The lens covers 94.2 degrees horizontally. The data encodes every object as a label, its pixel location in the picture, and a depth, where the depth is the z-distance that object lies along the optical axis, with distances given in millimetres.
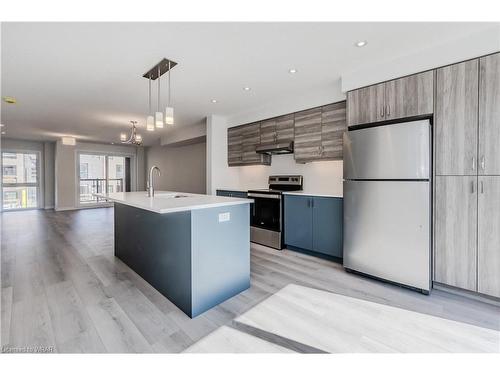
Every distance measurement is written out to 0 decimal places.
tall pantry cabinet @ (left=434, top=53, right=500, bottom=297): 2061
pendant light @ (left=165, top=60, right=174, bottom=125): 2574
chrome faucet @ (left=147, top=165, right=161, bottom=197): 2772
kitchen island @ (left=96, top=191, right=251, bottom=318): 1965
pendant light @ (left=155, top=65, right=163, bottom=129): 2707
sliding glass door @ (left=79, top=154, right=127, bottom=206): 8680
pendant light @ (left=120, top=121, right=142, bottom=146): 4520
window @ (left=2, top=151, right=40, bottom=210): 7637
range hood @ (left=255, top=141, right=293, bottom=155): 3881
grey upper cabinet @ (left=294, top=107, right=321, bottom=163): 3505
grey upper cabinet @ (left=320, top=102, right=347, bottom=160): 3230
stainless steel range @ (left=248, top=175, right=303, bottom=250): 3732
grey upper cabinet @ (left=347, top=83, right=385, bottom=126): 2660
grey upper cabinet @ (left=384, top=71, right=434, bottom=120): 2359
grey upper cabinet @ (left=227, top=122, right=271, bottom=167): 4438
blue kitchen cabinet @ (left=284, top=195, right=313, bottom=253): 3424
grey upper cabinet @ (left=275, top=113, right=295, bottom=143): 3861
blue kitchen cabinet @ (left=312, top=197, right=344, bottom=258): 3105
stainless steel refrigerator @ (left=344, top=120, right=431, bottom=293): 2291
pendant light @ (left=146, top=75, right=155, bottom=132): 2791
